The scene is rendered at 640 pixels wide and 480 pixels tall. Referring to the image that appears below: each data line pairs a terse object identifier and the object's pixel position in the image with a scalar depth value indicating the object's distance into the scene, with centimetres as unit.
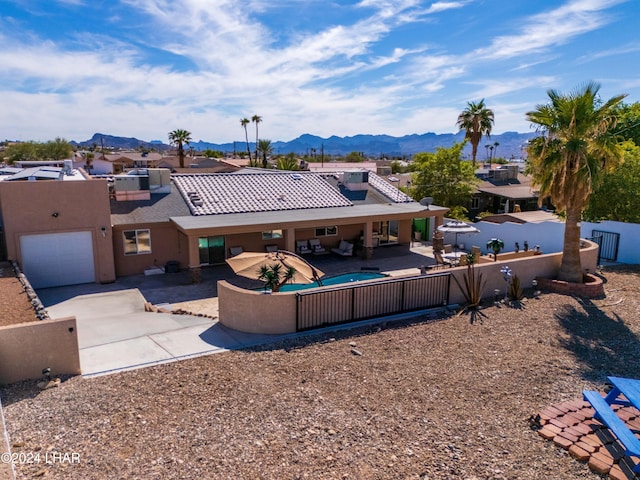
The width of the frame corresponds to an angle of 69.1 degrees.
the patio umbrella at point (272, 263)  1568
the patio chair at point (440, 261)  2272
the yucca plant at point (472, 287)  1615
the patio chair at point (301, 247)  2600
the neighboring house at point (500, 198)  4200
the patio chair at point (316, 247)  2623
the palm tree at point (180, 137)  7500
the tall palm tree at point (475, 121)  5359
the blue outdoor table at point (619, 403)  747
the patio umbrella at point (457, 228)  2345
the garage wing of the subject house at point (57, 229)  1883
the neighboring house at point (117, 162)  8016
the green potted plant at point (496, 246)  1993
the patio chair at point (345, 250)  2620
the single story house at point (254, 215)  2172
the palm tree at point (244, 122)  11341
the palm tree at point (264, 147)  7894
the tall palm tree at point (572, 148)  1638
